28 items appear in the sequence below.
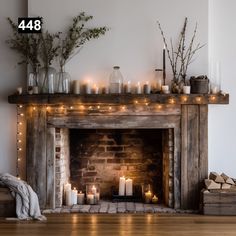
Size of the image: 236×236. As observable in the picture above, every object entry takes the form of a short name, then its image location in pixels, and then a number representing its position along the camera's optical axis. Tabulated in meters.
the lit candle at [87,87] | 5.36
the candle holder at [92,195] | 5.68
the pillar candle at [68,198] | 5.65
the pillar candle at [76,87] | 5.38
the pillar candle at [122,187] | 5.84
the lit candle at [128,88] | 5.39
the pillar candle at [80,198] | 5.75
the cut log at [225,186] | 5.22
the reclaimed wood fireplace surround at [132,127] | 5.42
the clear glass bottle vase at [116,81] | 5.38
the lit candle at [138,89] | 5.33
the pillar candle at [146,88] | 5.32
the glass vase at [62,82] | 5.36
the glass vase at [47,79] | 5.37
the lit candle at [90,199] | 5.67
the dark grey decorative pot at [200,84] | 5.26
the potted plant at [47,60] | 5.38
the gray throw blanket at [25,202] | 4.98
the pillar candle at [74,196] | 5.70
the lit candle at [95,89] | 5.37
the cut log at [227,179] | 5.31
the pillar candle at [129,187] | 5.85
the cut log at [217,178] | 5.25
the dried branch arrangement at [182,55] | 5.39
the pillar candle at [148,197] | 5.75
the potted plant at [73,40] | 5.36
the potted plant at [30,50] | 5.38
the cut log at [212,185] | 5.19
